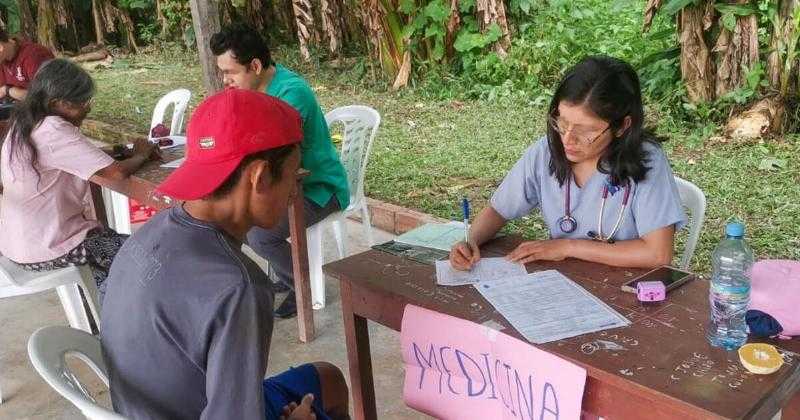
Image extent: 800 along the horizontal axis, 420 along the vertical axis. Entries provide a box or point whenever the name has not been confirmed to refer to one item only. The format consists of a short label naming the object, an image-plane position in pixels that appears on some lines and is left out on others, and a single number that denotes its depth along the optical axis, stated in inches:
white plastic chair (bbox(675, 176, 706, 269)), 96.4
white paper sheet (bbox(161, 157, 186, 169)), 132.7
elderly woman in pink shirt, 115.5
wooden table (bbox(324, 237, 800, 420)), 54.2
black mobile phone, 71.7
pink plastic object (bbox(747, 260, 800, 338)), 61.7
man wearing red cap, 51.9
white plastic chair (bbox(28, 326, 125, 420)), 54.1
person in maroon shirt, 211.9
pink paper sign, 62.3
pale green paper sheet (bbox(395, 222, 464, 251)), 89.0
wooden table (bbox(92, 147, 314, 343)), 123.3
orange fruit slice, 55.7
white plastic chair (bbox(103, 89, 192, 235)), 153.9
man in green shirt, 134.4
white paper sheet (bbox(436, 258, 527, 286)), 77.4
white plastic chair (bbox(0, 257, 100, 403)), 114.5
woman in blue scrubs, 80.6
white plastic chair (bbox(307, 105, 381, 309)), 150.9
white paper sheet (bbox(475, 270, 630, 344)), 65.1
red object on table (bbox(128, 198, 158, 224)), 154.3
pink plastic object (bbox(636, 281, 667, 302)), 68.9
